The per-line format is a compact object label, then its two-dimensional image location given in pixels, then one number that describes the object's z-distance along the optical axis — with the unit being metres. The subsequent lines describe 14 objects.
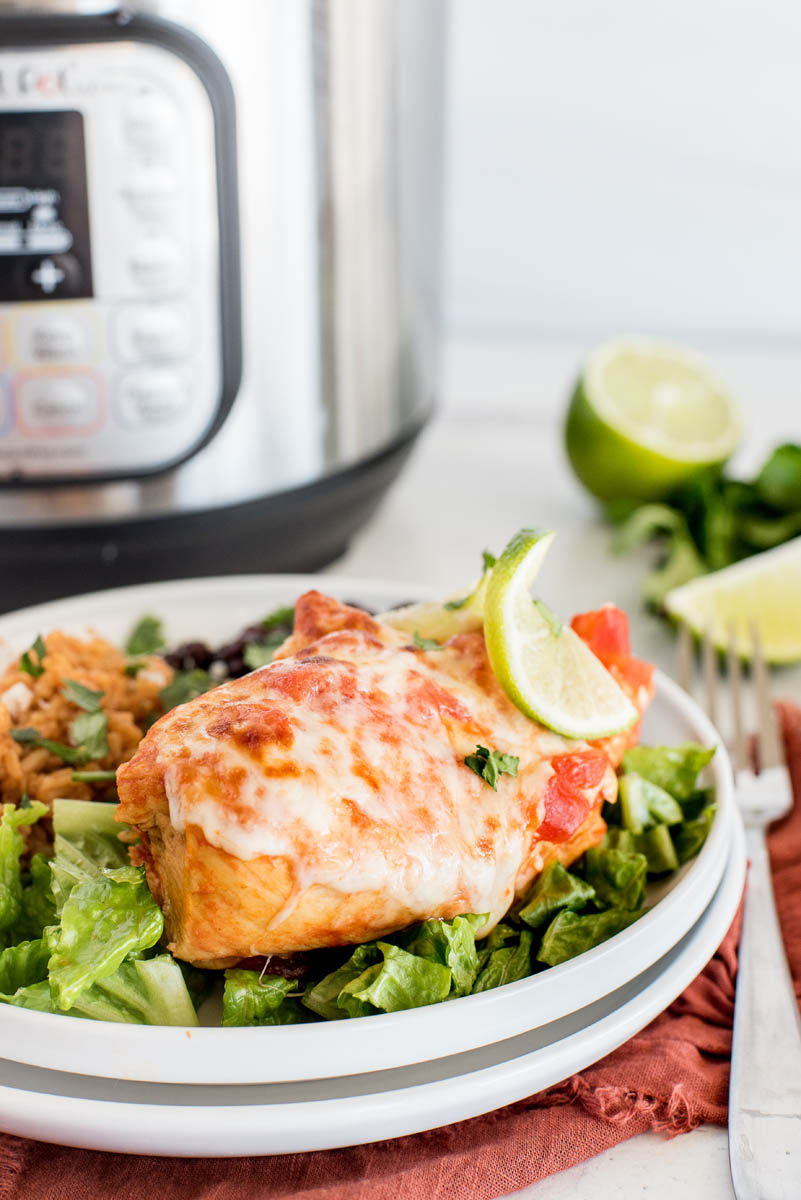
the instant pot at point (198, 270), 0.89
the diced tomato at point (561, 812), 0.80
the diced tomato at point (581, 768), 0.80
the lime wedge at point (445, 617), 0.82
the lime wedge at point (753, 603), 0.98
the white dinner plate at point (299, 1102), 0.74
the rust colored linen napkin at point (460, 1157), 0.76
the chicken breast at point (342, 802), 0.76
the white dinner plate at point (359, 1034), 0.75
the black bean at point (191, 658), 0.89
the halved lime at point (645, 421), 1.08
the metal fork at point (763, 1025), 0.75
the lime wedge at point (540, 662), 0.80
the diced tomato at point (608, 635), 0.83
